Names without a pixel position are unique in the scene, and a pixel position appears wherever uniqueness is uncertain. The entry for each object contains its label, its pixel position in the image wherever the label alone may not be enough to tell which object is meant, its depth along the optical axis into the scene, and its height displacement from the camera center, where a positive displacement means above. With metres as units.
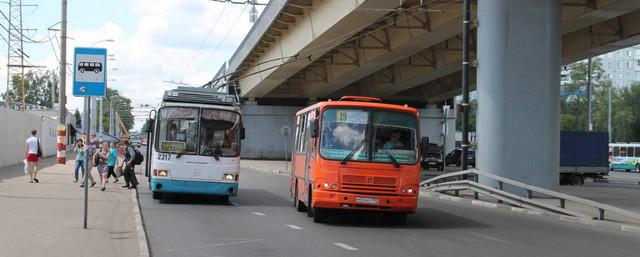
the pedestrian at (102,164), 23.34 -0.86
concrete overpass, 22.50 +4.21
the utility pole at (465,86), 23.50 +1.86
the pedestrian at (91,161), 13.88 -0.61
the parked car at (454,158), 62.09 -1.17
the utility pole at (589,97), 47.27 +3.17
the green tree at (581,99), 100.88 +6.77
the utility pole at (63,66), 35.41 +3.38
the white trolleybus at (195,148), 19.25 -0.24
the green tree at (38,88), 152.12 +9.77
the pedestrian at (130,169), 23.98 -1.01
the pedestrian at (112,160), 25.11 -0.77
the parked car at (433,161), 53.66 -1.26
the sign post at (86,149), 12.63 -0.24
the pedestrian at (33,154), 24.56 -0.61
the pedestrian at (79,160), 25.64 -0.81
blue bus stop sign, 12.47 +1.07
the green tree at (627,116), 92.94 +3.83
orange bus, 15.16 -0.32
